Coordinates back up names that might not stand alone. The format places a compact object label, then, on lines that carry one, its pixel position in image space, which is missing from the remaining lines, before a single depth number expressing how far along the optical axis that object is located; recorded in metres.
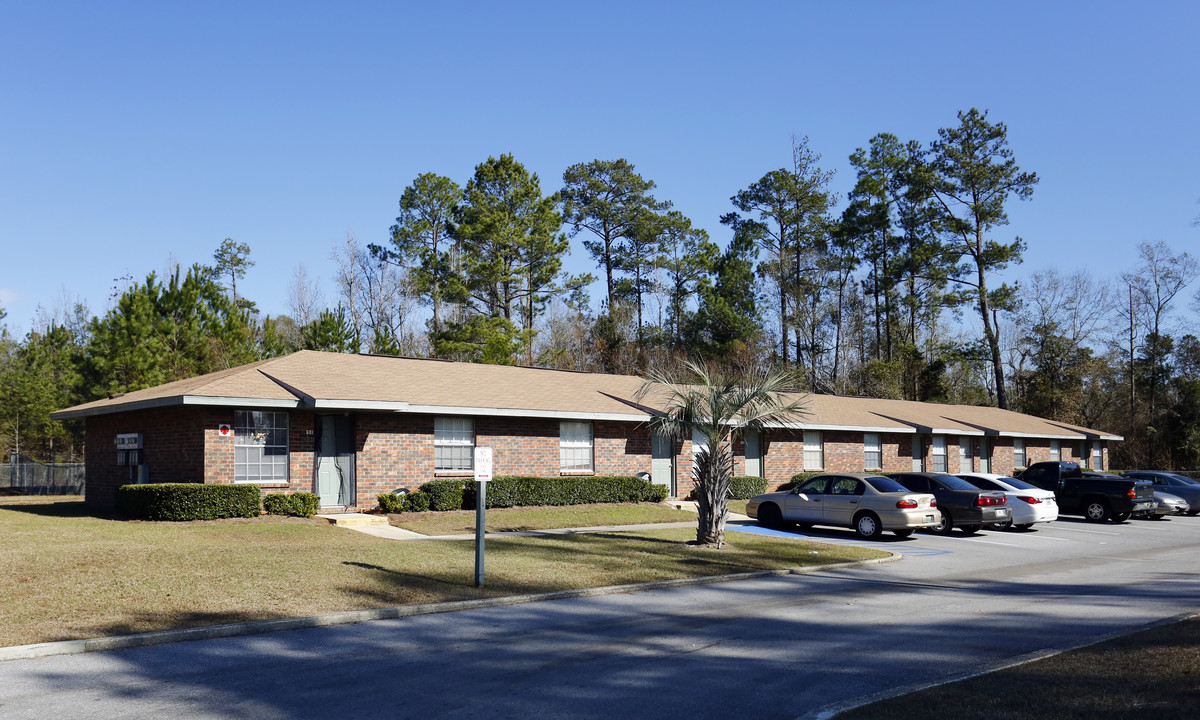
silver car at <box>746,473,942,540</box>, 21.12
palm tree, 18.42
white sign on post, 13.17
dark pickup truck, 27.78
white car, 24.50
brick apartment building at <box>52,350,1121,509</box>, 21.69
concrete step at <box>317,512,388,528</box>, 21.00
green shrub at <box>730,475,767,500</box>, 30.61
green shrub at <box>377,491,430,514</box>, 22.67
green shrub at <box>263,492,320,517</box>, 20.97
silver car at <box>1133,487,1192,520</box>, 29.52
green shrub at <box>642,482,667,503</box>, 28.46
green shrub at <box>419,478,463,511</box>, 23.23
